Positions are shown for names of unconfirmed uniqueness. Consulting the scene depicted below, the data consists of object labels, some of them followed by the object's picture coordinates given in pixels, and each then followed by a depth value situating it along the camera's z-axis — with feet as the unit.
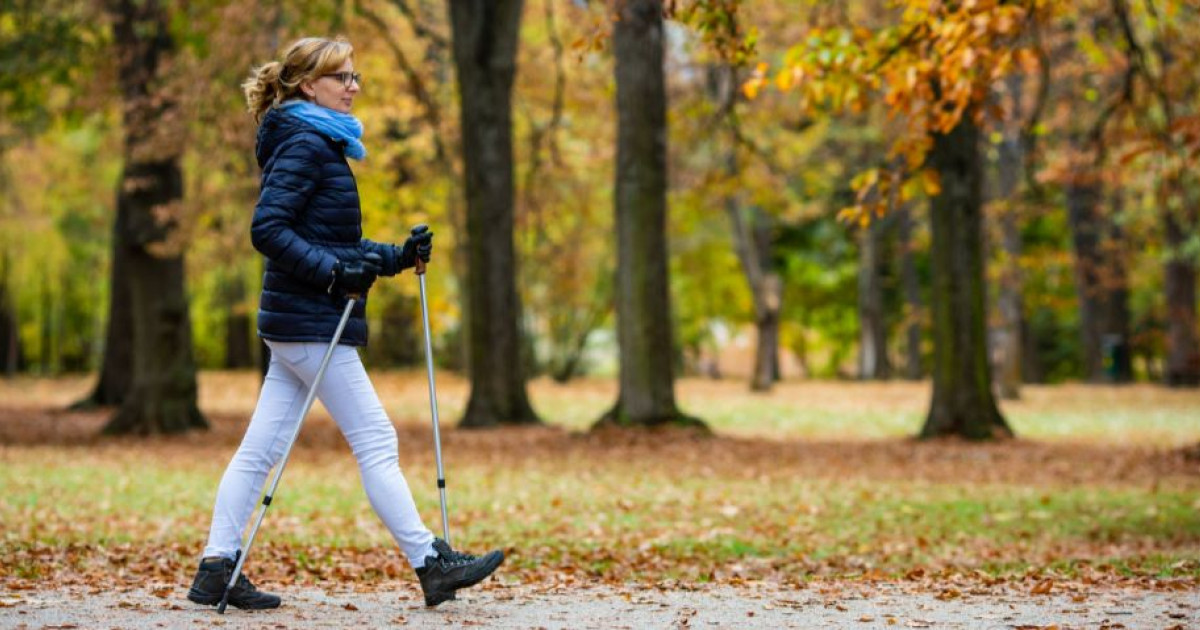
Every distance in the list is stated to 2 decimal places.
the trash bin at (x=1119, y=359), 230.68
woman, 36.78
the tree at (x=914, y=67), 52.75
